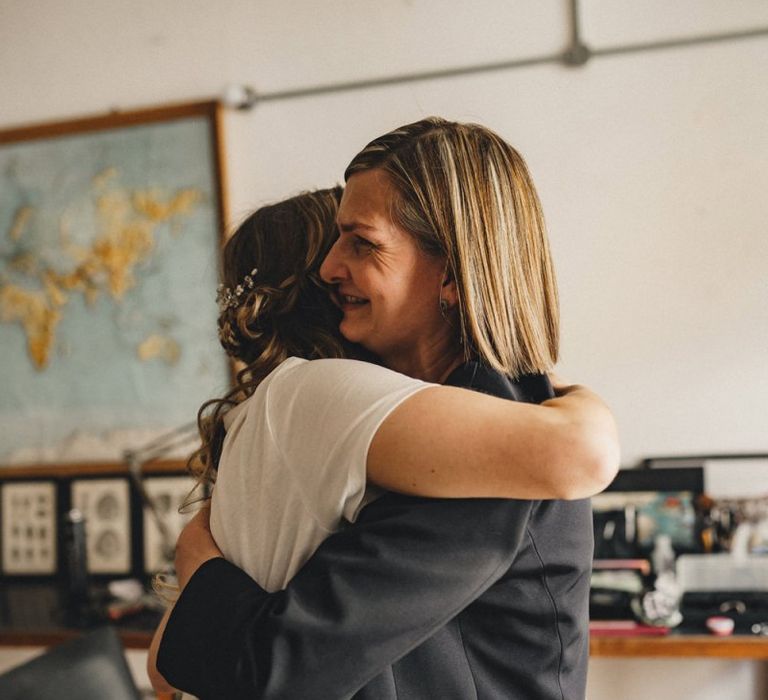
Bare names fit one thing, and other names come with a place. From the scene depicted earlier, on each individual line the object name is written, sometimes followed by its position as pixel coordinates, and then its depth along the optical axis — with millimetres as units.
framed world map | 2631
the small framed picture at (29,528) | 2773
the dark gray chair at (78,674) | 1676
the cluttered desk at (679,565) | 1974
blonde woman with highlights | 760
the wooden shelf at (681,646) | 1927
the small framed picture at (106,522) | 2689
